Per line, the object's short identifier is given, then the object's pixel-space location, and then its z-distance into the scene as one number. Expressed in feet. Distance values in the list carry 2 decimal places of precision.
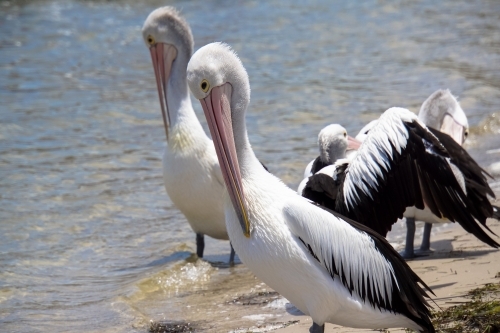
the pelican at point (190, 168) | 42.27
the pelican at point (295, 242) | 26.94
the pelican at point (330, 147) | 39.96
